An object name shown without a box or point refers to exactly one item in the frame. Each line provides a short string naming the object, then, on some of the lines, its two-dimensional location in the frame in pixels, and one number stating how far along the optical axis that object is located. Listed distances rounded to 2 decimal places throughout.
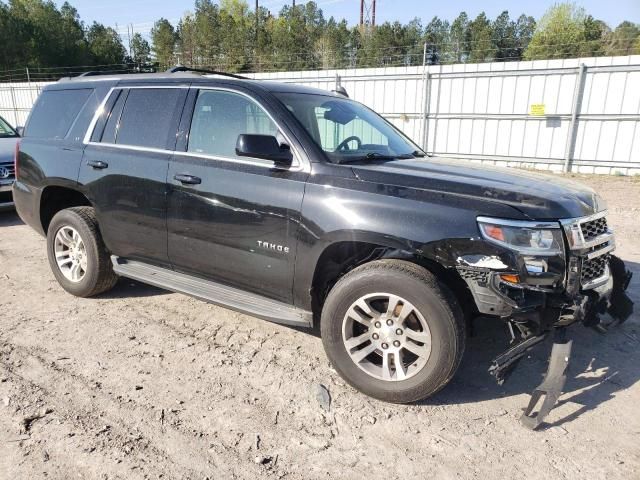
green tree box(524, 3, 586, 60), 32.31
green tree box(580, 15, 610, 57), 43.27
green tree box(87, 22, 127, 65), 50.25
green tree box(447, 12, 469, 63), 54.02
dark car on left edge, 7.41
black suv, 2.65
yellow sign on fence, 12.59
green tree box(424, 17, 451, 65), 54.30
